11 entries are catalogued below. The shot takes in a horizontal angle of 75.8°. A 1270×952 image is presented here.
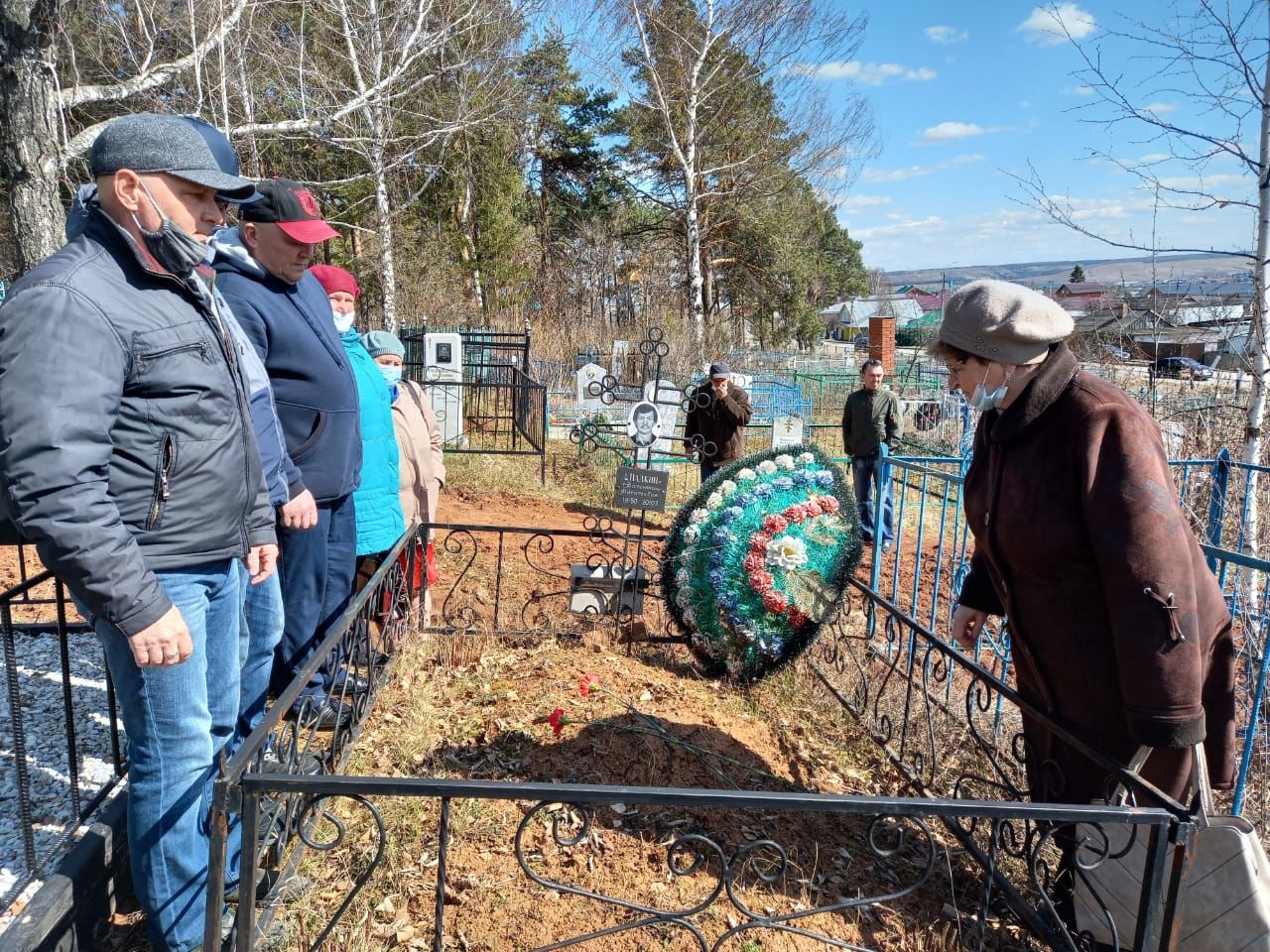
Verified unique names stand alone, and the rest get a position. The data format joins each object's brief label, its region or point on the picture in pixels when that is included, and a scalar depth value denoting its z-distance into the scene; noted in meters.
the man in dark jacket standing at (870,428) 7.93
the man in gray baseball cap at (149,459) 1.45
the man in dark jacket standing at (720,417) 7.57
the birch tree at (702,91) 19.39
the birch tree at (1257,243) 4.82
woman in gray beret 1.72
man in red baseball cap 2.58
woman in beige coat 3.98
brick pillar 28.00
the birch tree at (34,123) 4.21
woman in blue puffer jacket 3.40
